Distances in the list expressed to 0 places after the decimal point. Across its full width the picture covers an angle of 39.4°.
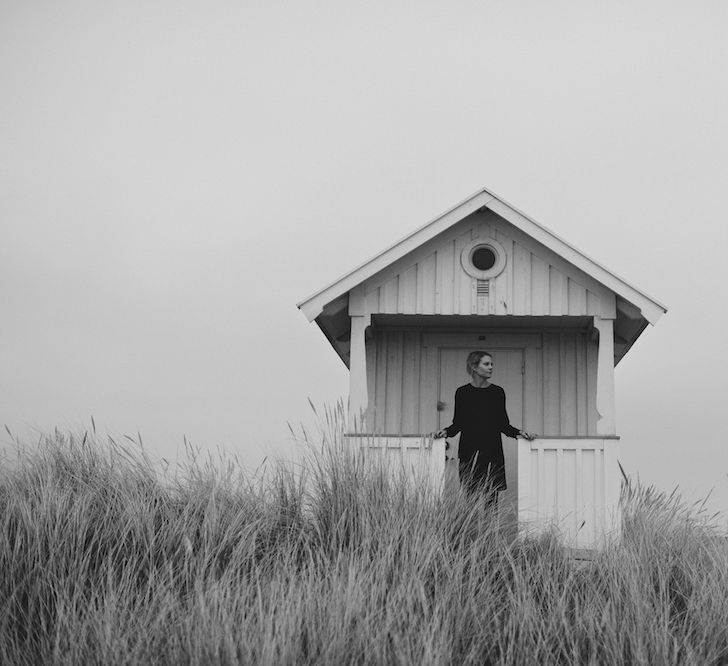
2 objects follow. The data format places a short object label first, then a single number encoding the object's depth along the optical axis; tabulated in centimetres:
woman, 1219
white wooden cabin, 1231
